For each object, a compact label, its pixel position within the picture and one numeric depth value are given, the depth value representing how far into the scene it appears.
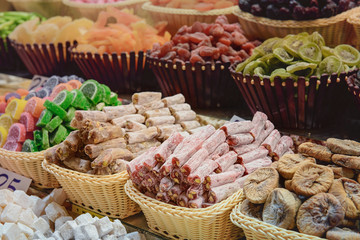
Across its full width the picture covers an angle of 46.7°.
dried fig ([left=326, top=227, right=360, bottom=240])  1.20
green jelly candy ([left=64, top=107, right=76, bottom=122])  2.19
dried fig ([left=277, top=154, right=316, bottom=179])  1.45
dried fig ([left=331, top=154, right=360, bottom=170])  1.43
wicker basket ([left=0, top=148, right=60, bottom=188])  2.11
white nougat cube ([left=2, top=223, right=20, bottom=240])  1.75
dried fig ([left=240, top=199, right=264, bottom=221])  1.42
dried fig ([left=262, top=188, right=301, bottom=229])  1.31
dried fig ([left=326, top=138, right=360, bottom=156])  1.49
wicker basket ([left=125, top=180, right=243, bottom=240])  1.50
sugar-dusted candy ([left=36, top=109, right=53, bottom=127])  2.16
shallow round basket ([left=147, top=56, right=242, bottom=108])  2.33
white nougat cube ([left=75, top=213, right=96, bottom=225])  1.75
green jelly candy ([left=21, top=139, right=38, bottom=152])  2.18
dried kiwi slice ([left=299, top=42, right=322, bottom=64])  2.01
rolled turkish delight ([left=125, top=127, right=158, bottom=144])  1.98
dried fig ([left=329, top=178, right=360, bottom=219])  1.28
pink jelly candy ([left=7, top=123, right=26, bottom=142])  2.24
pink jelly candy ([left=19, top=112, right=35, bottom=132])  2.26
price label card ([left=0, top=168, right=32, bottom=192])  2.20
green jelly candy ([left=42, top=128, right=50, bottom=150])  2.16
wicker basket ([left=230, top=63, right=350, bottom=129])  1.92
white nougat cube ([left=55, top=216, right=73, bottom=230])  1.92
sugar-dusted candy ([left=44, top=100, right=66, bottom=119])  2.15
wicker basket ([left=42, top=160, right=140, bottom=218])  1.79
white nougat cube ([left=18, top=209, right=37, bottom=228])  1.91
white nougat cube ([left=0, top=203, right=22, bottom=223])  1.92
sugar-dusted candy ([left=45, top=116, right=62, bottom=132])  2.16
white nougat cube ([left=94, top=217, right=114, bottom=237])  1.72
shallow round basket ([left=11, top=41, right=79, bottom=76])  3.17
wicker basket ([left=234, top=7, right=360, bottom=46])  2.32
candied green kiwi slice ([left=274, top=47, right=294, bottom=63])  2.05
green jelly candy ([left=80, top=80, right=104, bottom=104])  2.29
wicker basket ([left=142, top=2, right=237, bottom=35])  2.97
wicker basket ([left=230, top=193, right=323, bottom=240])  1.25
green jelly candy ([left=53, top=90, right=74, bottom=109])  2.20
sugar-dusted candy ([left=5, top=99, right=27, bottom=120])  2.38
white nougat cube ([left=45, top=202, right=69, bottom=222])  1.97
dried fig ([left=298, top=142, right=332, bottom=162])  1.53
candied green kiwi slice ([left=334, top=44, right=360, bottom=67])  2.06
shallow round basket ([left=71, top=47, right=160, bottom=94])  2.75
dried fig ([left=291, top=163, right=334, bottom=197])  1.34
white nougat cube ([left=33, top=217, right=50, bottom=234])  1.88
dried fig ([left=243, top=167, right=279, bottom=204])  1.40
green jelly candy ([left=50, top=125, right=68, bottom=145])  2.15
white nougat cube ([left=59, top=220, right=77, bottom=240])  1.74
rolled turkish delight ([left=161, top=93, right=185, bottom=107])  2.27
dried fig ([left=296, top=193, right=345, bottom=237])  1.25
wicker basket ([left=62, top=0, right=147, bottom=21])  3.54
